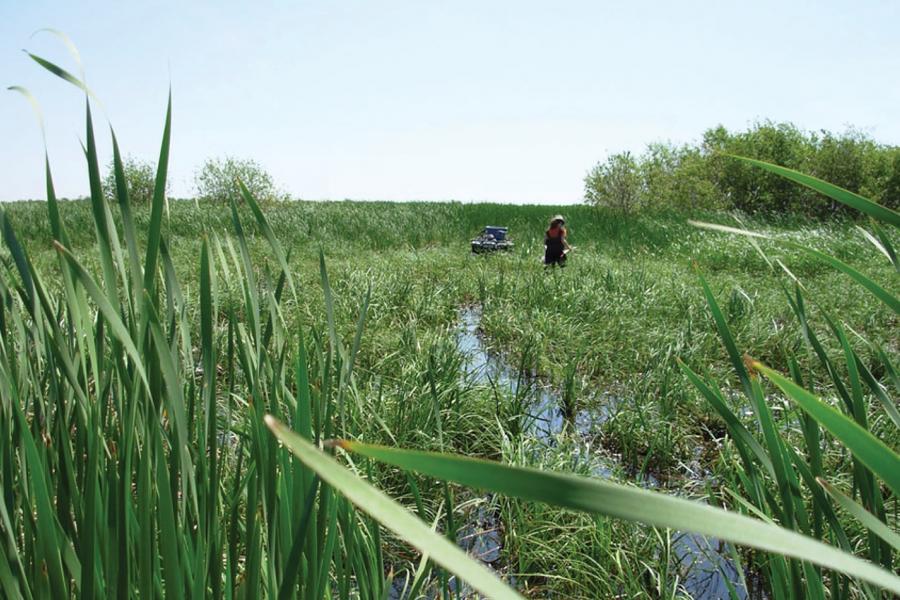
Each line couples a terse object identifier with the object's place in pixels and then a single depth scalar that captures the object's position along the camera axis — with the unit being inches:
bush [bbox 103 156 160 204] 1002.2
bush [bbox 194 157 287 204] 1012.1
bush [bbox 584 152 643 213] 843.4
